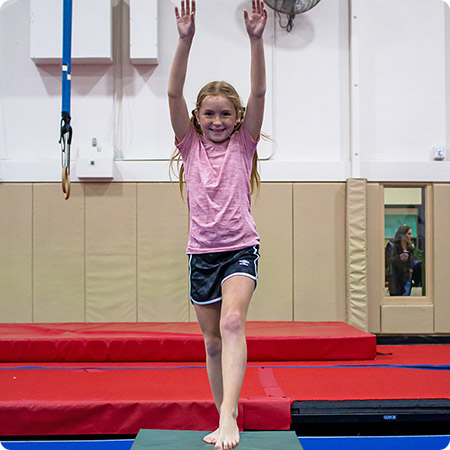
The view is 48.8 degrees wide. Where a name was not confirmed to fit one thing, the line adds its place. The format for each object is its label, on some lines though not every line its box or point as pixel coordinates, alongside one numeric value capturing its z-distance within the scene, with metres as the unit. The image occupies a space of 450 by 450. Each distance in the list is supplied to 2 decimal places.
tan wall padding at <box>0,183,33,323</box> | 4.79
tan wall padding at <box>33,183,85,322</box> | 4.79
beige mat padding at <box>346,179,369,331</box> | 4.69
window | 4.89
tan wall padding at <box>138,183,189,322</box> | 4.79
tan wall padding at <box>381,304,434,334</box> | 4.76
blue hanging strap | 3.64
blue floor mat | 2.32
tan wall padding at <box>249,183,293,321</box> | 4.80
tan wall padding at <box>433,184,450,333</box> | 4.82
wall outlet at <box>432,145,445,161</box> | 4.84
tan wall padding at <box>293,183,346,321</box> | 4.82
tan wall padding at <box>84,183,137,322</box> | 4.77
